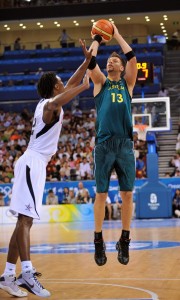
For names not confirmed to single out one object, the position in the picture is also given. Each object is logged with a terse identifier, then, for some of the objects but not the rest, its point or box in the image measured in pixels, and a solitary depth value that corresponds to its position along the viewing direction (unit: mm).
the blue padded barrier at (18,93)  32750
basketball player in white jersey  7363
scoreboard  20000
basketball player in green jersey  7988
